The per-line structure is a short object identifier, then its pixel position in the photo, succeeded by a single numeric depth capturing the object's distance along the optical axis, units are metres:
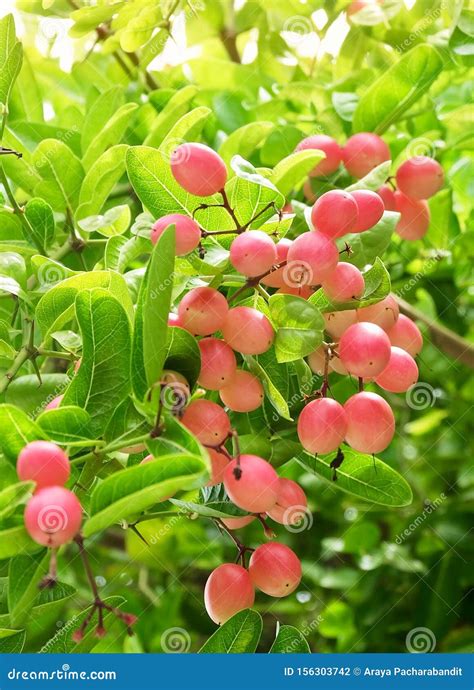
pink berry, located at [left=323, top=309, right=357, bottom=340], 0.80
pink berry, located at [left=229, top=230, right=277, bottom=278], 0.72
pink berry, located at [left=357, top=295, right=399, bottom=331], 0.81
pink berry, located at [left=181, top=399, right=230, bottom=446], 0.71
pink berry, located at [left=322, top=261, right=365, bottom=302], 0.76
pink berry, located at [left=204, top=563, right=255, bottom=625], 0.82
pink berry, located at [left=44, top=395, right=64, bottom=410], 0.74
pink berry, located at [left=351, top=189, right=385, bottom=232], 0.81
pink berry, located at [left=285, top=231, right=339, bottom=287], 0.74
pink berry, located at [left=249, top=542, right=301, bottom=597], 0.81
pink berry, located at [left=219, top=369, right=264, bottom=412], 0.76
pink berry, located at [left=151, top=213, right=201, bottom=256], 0.72
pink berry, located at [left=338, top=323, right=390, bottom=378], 0.74
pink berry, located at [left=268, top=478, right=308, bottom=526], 0.80
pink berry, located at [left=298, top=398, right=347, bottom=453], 0.75
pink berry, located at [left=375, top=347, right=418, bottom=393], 0.81
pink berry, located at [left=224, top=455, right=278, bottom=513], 0.71
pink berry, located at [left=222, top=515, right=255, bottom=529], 0.82
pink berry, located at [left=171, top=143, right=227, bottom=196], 0.75
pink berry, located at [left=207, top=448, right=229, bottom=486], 0.74
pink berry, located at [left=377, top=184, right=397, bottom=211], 1.11
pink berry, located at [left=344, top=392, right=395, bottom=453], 0.76
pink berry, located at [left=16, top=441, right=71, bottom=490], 0.62
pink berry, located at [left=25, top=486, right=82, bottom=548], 0.60
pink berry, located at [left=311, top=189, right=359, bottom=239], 0.76
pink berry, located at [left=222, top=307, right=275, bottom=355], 0.73
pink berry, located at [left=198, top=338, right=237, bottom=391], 0.73
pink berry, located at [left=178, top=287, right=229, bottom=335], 0.73
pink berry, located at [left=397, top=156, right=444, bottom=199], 1.11
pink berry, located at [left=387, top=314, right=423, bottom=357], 0.87
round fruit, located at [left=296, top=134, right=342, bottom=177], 1.08
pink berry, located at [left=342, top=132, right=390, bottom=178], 1.10
